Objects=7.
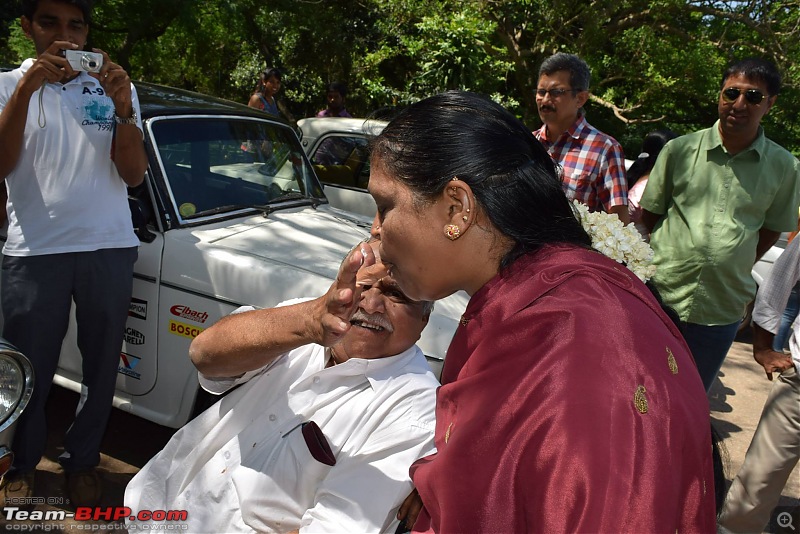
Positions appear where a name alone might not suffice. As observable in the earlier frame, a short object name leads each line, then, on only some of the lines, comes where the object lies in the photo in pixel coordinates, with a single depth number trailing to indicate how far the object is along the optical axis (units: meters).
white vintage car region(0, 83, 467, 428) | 3.08
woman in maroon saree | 0.92
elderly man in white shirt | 1.75
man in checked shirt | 3.73
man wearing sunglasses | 3.36
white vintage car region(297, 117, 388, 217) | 5.63
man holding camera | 2.75
